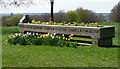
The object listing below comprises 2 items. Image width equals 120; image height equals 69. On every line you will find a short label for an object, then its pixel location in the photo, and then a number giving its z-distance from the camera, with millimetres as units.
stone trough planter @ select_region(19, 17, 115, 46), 9742
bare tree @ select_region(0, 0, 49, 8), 20844
